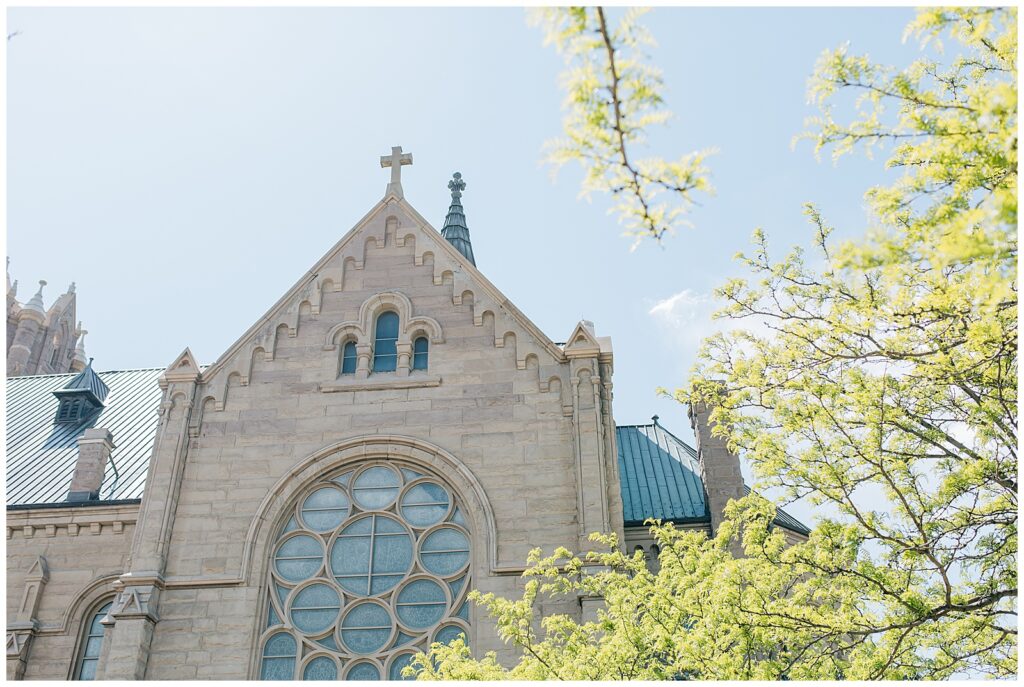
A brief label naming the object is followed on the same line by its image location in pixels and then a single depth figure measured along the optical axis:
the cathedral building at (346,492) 16.33
